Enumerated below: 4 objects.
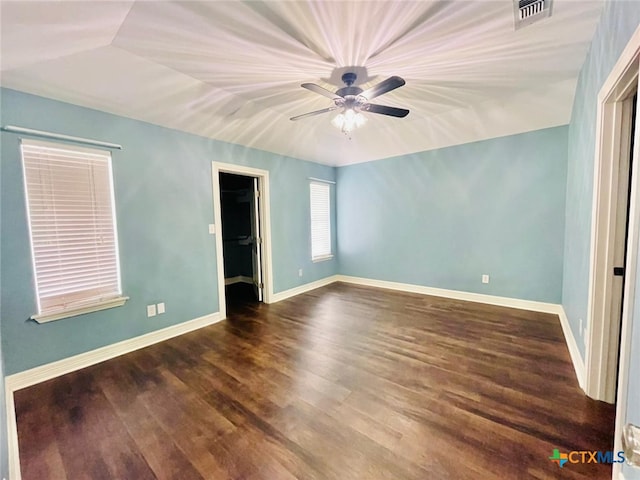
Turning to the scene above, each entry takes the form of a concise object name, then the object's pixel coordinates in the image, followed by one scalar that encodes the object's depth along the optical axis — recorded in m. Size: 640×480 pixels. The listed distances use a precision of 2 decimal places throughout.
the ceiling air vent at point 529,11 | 1.51
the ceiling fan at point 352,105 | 2.18
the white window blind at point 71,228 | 2.26
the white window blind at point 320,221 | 5.17
